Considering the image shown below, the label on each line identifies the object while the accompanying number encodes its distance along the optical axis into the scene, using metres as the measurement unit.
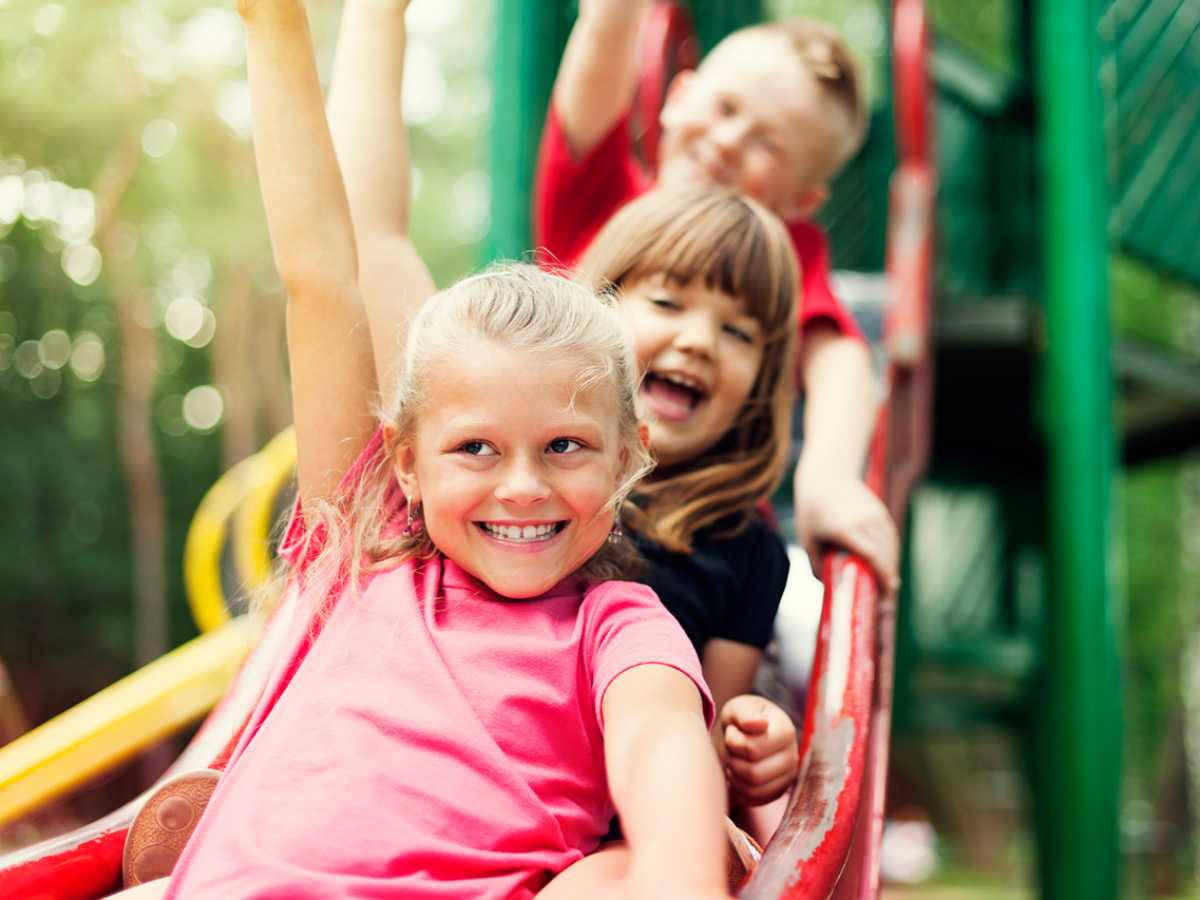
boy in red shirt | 2.22
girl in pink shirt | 1.02
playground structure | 2.31
